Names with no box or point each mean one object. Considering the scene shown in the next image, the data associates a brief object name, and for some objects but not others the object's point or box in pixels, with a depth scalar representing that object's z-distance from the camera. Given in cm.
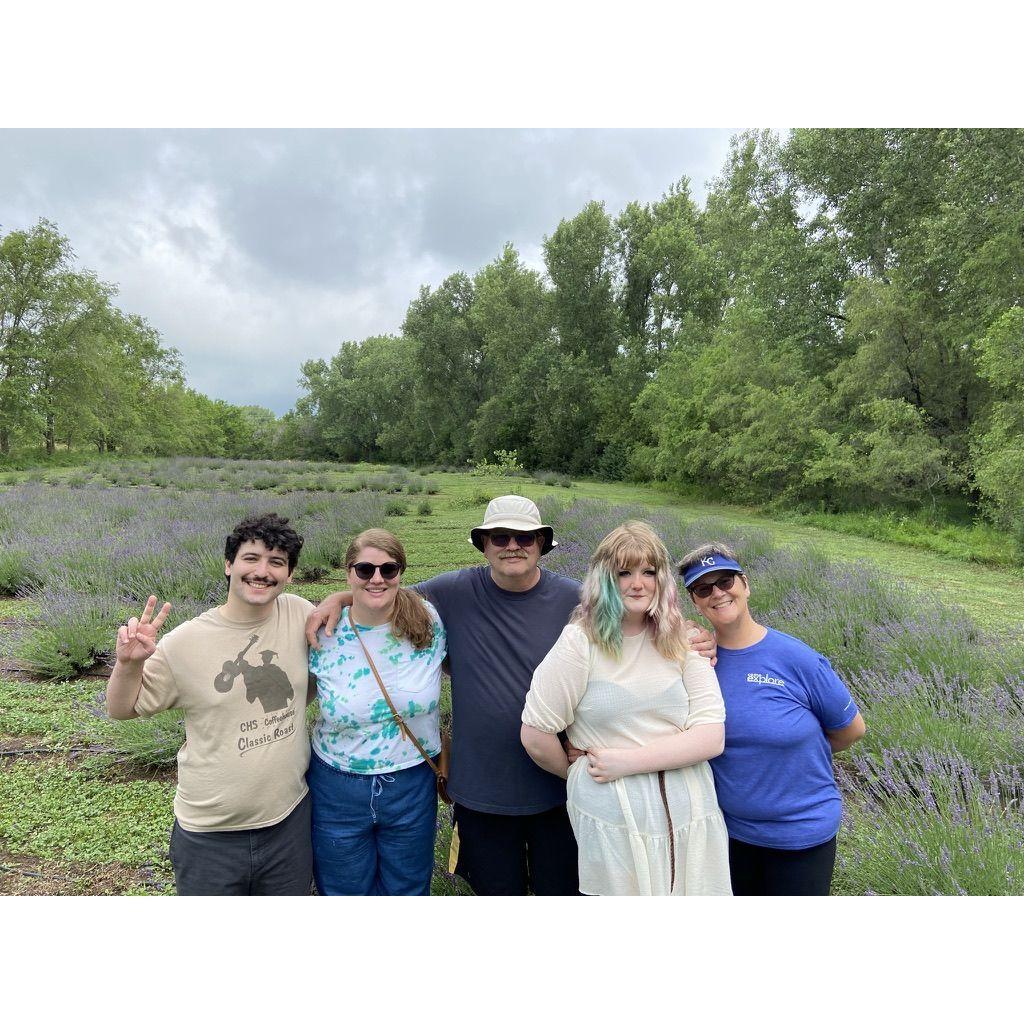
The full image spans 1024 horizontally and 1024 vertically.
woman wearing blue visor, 151
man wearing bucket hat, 181
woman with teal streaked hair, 146
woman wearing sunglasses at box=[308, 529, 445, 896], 175
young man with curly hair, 157
